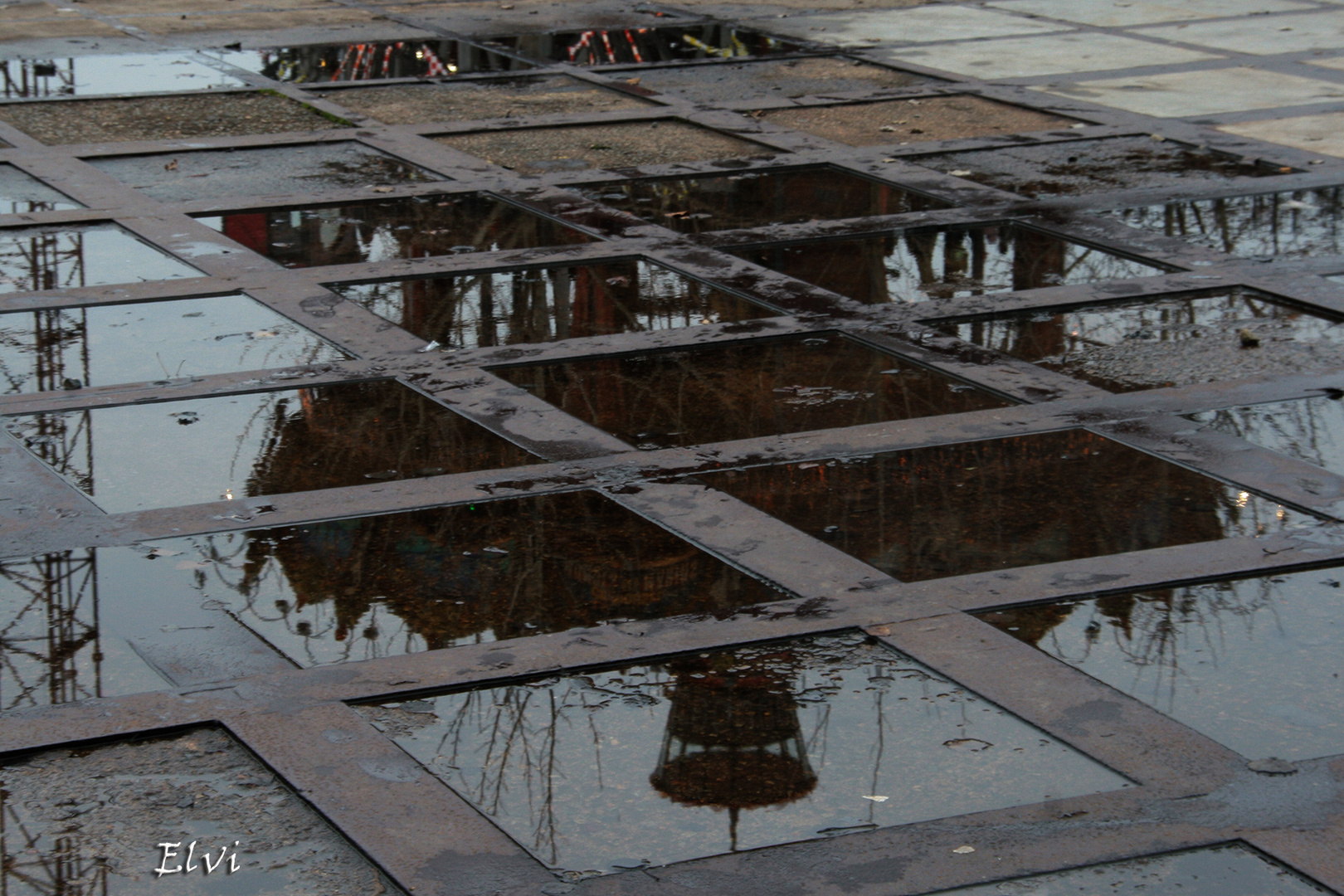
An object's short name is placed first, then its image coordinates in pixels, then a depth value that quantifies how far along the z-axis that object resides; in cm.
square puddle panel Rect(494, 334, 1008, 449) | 1206
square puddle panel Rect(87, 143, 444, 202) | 1900
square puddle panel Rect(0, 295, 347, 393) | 1316
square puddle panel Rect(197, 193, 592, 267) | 1655
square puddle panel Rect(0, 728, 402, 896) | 680
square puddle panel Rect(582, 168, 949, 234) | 1775
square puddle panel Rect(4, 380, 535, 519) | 1101
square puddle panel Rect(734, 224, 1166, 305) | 1546
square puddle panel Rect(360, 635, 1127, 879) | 725
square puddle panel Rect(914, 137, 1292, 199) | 1922
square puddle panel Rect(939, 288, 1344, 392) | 1323
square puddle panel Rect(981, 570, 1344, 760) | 805
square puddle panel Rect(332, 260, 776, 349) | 1423
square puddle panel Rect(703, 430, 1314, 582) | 1001
